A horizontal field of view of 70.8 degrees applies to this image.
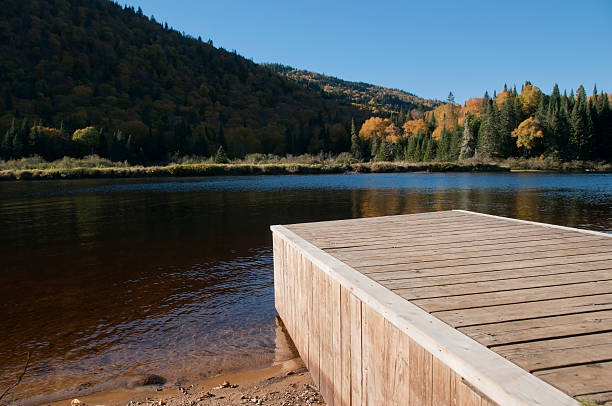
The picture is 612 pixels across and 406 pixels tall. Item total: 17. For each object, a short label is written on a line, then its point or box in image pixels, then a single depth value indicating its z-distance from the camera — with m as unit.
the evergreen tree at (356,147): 100.36
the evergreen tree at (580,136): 71.88
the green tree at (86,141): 79.00
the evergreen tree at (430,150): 90.25
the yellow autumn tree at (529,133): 76.03
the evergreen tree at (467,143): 82.50
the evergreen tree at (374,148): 100.79
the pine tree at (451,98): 130.62
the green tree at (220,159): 74.24
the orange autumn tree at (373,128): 119.64
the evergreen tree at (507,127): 79.62
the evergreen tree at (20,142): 72.56
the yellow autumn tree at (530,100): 93.38
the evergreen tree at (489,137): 78.75
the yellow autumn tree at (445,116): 110.62
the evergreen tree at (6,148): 72.50
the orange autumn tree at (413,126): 120.15
